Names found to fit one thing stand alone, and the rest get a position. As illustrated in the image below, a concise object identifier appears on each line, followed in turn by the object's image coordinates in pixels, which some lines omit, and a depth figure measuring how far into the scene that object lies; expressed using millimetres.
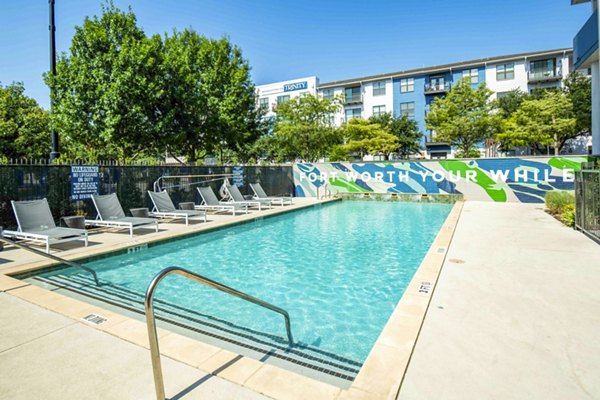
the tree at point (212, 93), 19516
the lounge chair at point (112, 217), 9438
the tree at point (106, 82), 14258
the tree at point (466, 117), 29172
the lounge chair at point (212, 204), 13596
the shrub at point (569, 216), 9501
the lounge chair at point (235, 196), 15586
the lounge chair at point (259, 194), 17266
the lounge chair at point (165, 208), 11281
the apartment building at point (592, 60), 12586
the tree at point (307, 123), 27284
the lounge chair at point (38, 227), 7539
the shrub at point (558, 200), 11708
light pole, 10031
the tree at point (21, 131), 24688
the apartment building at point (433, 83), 35281
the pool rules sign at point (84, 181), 10148
